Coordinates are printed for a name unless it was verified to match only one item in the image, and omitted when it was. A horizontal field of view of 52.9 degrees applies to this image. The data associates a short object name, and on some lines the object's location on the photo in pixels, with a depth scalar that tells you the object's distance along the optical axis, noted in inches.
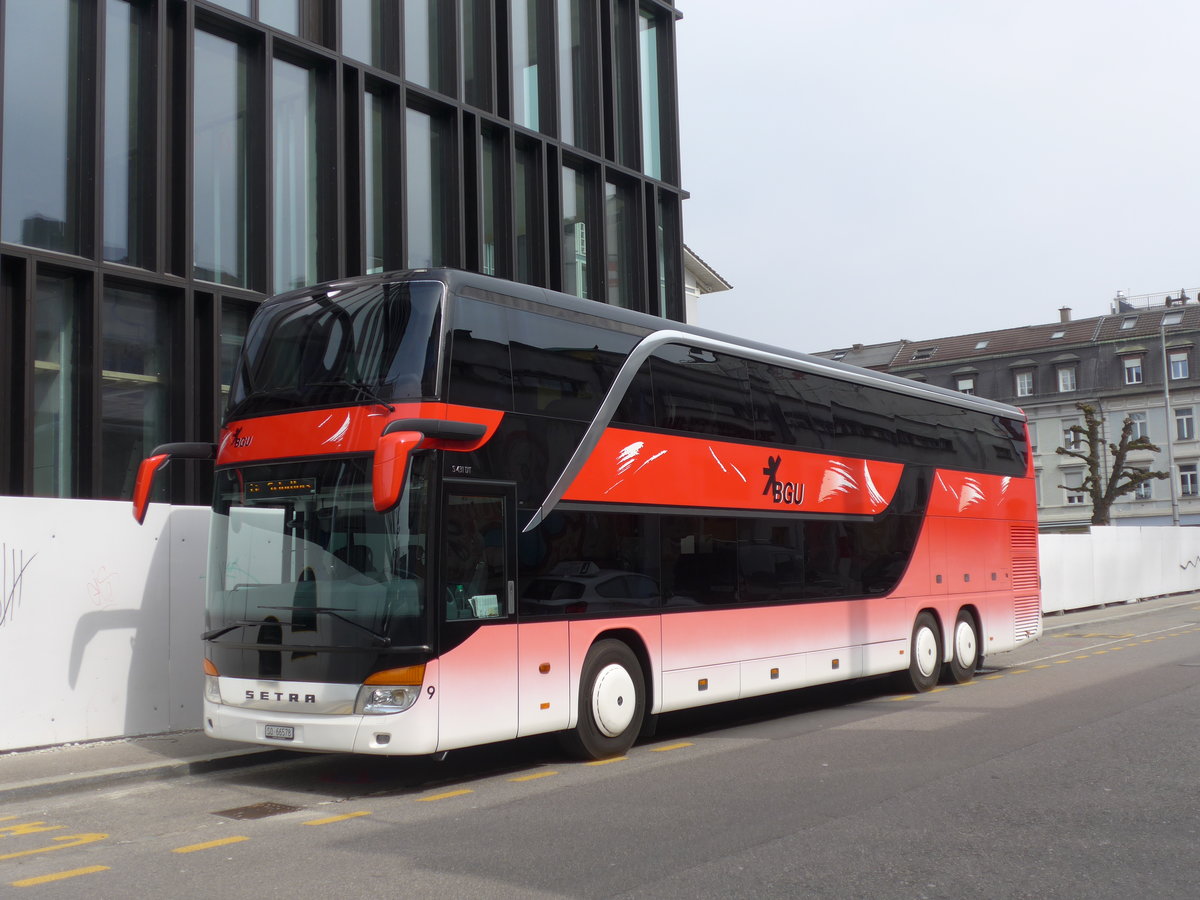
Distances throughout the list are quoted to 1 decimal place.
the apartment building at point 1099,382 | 2807.6
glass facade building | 584.1
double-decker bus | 341.7
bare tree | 2096.5
